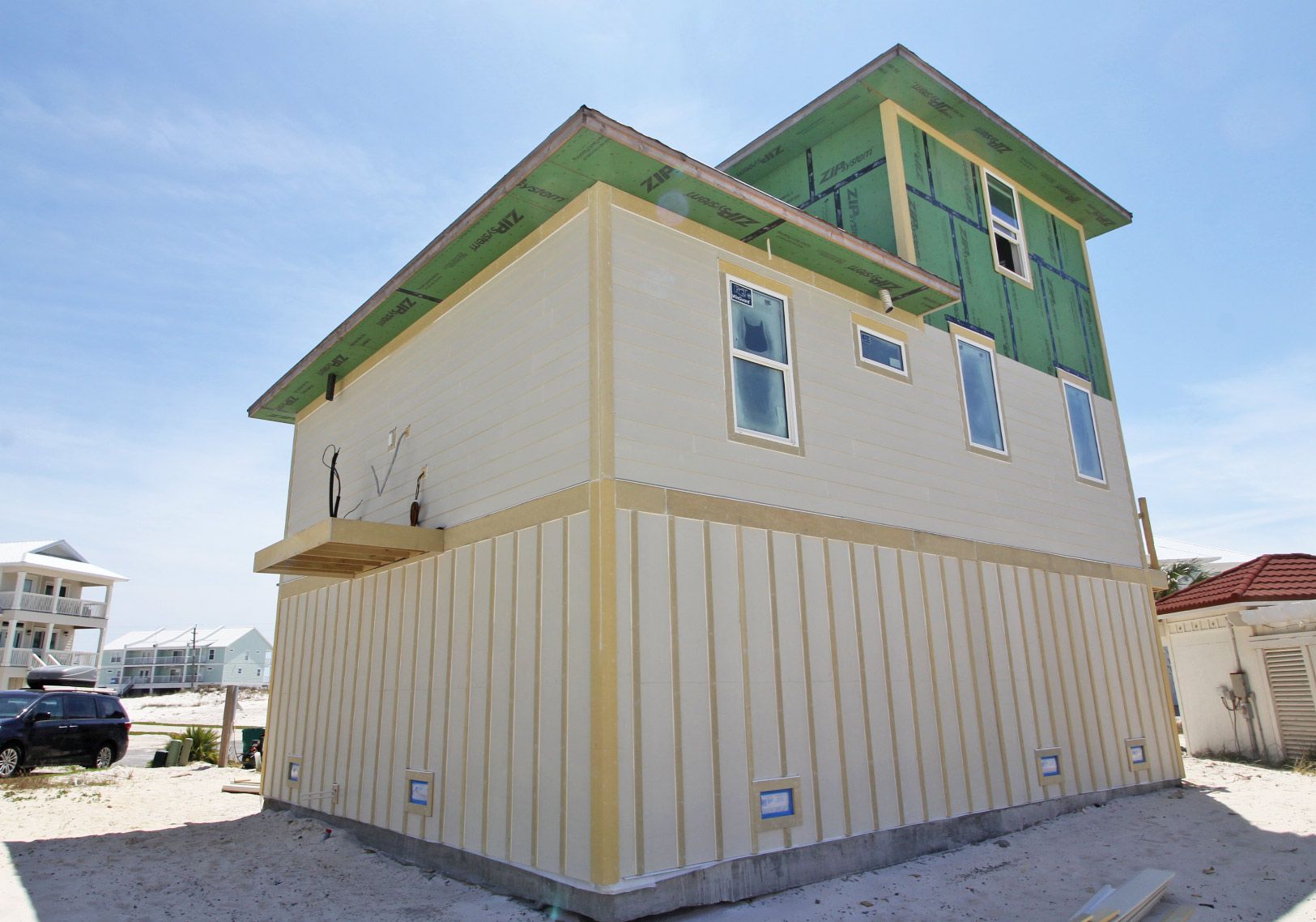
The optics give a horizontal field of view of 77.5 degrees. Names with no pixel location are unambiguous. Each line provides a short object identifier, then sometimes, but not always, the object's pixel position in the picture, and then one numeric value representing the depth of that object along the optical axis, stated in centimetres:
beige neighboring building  1181
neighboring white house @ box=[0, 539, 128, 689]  3494
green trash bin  1584
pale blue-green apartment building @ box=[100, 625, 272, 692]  6988
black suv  1396
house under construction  604
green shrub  1698
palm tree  2169
